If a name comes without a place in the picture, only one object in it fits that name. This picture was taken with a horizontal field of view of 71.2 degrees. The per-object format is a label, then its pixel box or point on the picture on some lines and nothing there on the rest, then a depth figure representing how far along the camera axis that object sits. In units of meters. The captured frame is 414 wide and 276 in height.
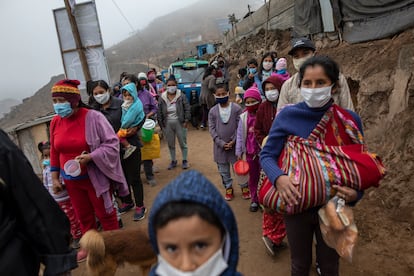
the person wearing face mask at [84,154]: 2.74
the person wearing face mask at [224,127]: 4.25
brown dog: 2.33
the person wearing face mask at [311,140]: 1.63
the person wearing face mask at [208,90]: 8.83
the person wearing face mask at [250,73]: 7.37
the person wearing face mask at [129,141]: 3.71
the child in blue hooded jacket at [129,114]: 4.00
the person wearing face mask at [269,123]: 3.07
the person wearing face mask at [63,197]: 3.46
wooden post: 6.15
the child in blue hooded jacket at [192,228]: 1.07
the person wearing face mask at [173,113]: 5.85
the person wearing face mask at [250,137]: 3.70
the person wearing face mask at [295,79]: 2.67
